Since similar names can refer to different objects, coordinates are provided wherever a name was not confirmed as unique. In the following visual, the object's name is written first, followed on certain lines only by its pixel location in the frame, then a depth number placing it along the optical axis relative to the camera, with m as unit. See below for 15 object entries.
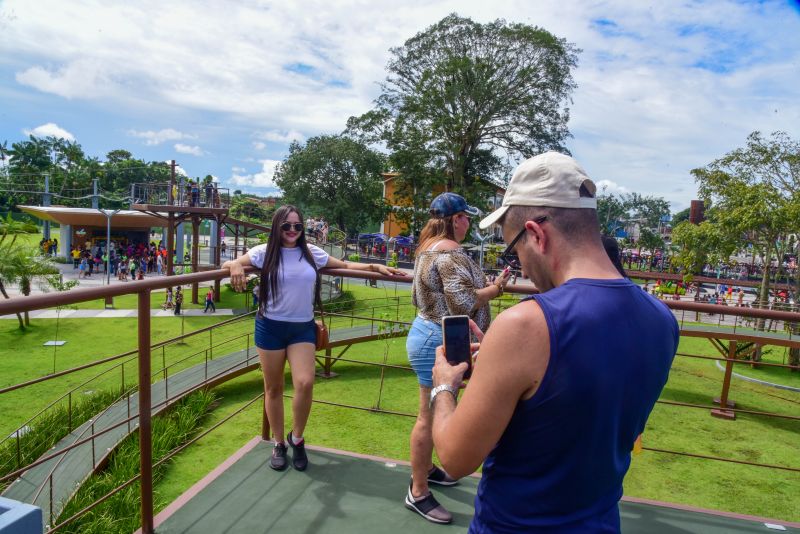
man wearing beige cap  1.00
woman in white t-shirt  2.84
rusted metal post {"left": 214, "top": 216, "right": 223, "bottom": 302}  20.02
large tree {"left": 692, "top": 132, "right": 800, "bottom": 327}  13.58
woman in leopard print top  2.37
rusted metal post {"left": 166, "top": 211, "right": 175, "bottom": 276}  19.22
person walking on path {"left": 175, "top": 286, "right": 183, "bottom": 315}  17.79
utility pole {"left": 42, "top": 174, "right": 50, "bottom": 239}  33.69
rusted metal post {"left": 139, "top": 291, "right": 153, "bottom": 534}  2.15
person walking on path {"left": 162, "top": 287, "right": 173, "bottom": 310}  19.22
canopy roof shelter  28.06
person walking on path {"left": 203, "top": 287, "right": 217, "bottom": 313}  19.12
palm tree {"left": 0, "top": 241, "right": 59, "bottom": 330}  16.75
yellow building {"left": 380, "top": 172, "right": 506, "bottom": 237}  25.52
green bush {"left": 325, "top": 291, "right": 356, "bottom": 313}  19.61
